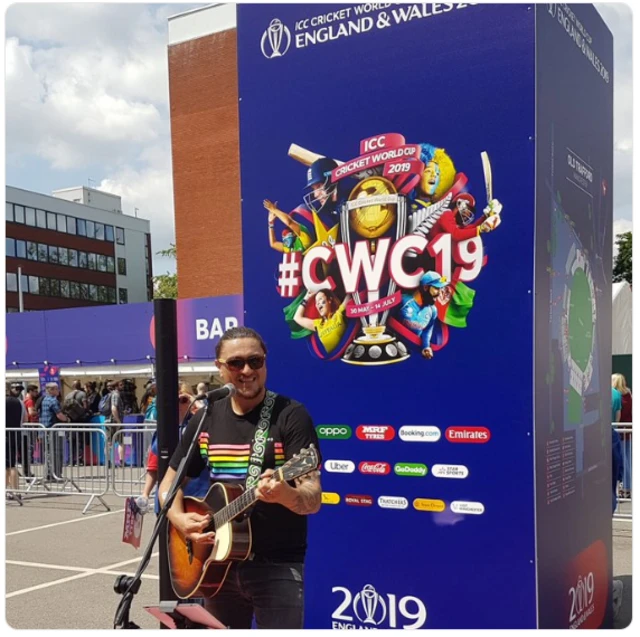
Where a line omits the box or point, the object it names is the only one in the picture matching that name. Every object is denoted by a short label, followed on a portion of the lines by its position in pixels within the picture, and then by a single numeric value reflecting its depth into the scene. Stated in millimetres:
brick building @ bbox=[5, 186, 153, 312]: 63906
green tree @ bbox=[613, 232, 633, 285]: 48688
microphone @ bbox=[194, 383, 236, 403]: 3831
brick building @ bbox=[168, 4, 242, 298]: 38031
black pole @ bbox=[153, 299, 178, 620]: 4418
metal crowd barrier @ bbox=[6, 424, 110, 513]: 13852
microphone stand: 3588
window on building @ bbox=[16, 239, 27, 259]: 63688
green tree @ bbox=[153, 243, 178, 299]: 60094
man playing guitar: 3820
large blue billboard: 4453
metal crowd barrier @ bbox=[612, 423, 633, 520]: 11555
